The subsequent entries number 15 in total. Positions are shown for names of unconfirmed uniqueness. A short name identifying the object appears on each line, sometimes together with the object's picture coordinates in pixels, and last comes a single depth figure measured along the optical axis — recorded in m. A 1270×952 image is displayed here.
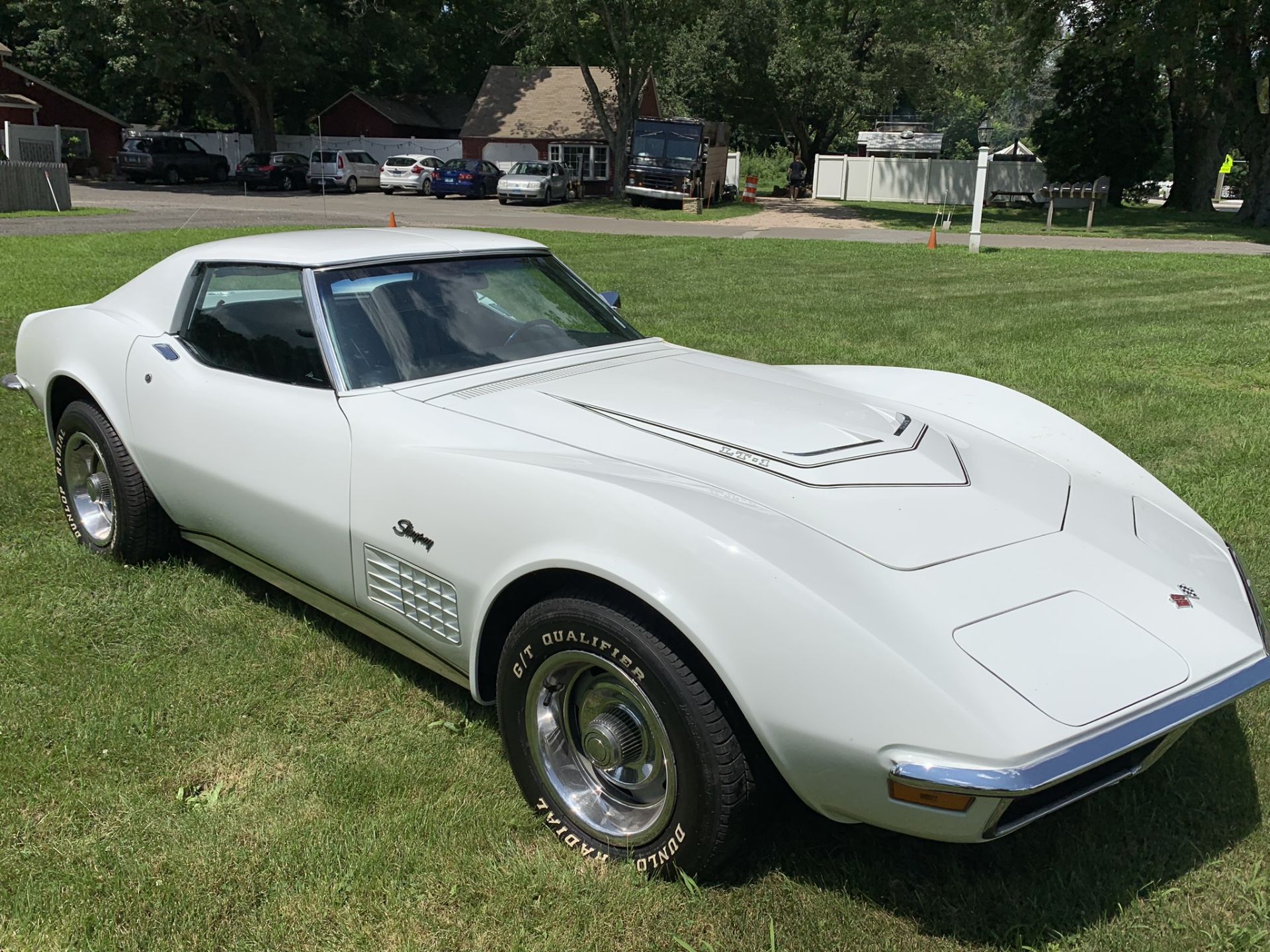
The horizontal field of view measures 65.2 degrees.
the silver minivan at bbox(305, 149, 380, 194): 34.72
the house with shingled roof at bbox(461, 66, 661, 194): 39.59
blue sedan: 32.81
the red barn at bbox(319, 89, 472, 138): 46.34
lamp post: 15.29
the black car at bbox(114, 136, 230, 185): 36.66
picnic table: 35.41
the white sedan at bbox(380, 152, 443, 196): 33.72
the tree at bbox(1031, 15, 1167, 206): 33.72
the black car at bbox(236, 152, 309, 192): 35.09
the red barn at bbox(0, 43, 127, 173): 39.34
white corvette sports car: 1.91
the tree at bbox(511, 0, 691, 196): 28.34
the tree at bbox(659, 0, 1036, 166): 42.56
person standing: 38.97
